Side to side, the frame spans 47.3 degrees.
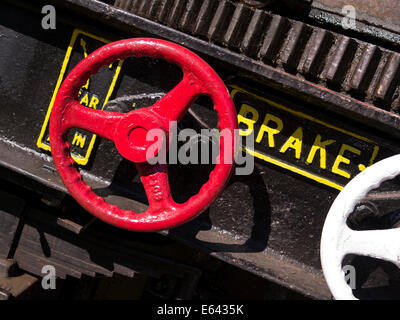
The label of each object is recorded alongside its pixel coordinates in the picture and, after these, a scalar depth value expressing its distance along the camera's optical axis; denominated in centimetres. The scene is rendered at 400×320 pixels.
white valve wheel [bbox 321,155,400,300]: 142
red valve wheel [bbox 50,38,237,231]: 142
